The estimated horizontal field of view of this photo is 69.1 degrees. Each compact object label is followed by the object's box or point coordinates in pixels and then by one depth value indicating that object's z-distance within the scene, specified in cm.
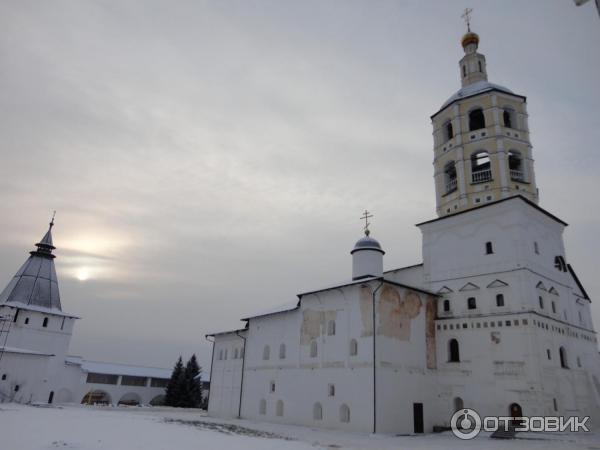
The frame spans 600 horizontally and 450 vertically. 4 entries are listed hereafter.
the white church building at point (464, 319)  1909
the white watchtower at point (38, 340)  3278
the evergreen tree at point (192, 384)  4500
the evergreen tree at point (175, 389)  4453
